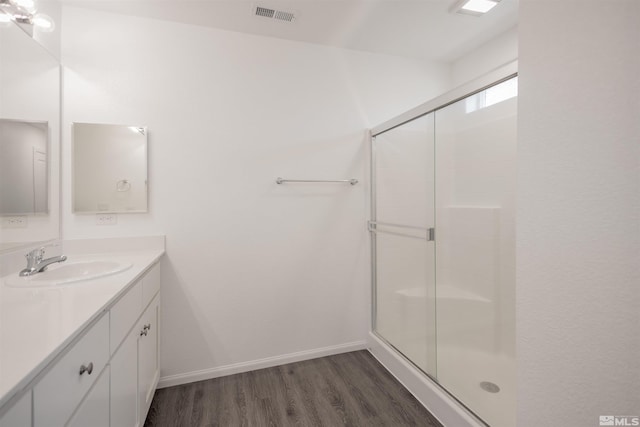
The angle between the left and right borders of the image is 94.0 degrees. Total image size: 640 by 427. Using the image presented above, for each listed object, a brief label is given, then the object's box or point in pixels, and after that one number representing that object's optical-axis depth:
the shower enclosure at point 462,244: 1.49
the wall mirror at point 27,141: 1.39
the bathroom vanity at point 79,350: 0.64
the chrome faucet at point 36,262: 1.36
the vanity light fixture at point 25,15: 1.40
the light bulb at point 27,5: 1.48
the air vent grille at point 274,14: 1.87
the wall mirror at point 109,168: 1.80
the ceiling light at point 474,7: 1.82
